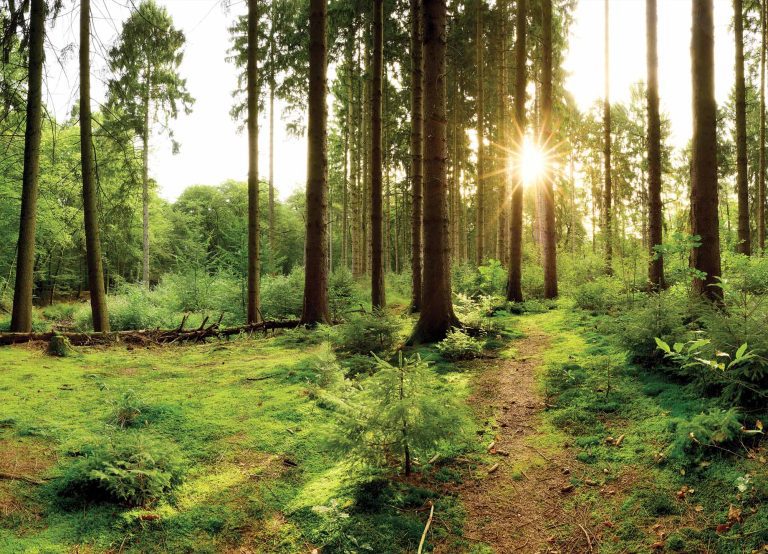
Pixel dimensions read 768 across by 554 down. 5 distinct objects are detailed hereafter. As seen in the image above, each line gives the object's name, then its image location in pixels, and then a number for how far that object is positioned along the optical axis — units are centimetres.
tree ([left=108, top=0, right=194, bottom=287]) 1067
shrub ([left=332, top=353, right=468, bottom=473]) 344
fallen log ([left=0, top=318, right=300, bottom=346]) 826
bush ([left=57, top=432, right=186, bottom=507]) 317
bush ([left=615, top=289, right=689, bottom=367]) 517
